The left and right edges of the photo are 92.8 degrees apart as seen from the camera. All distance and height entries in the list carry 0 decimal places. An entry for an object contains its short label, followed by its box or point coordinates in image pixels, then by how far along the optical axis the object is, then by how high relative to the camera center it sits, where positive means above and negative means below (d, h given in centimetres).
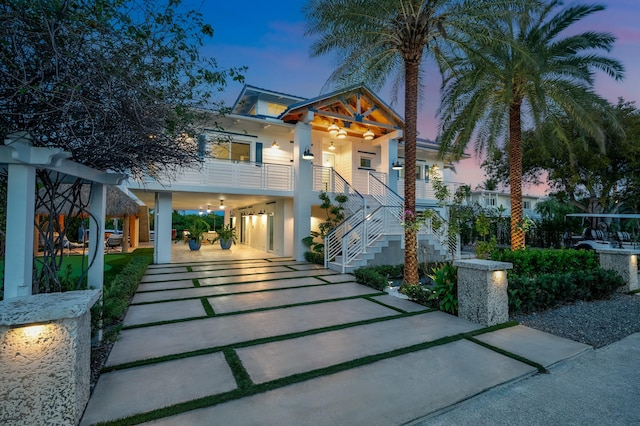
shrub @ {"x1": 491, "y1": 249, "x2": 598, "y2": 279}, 822 -104
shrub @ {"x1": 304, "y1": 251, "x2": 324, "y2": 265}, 1205 -141
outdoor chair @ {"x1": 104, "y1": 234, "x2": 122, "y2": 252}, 1733 -117
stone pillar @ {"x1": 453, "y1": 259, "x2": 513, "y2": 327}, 511 -119
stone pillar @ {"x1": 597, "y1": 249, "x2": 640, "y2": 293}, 769 -108
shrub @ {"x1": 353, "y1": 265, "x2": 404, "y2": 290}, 802 -152
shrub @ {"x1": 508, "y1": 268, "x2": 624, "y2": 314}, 580 -135
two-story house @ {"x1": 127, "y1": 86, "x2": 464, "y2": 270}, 1162 +207
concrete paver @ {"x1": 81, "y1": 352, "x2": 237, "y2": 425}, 279 -171
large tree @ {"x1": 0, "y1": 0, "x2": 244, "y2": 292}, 238 +127
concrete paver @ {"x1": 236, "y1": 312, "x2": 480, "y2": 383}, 365 -173
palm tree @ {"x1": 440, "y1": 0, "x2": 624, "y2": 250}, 884 +457
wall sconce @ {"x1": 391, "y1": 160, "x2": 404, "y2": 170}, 1485 +280
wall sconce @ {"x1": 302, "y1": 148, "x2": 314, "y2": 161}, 1270 +281
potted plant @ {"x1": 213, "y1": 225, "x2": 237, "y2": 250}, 1816 -92
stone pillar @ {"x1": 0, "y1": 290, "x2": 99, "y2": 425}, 222 -105
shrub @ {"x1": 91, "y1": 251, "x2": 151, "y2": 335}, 383 -137
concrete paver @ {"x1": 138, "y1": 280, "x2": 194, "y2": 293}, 784 -171
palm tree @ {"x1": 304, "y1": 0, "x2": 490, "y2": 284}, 754 +507
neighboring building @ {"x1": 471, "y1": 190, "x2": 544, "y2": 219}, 3150 +281
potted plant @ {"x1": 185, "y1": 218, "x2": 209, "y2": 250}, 1783 -67
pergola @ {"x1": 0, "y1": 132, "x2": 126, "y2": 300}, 258 +18
